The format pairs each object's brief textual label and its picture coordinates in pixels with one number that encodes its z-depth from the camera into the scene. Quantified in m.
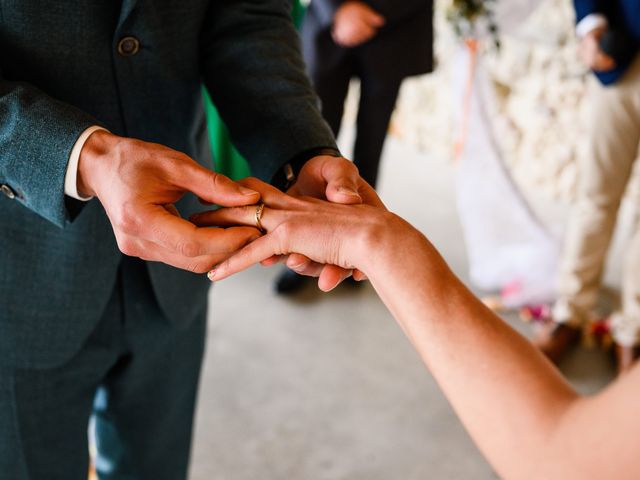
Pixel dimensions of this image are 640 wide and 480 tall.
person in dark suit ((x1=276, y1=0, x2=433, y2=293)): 2.55
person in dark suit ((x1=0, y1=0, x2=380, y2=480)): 0.89
